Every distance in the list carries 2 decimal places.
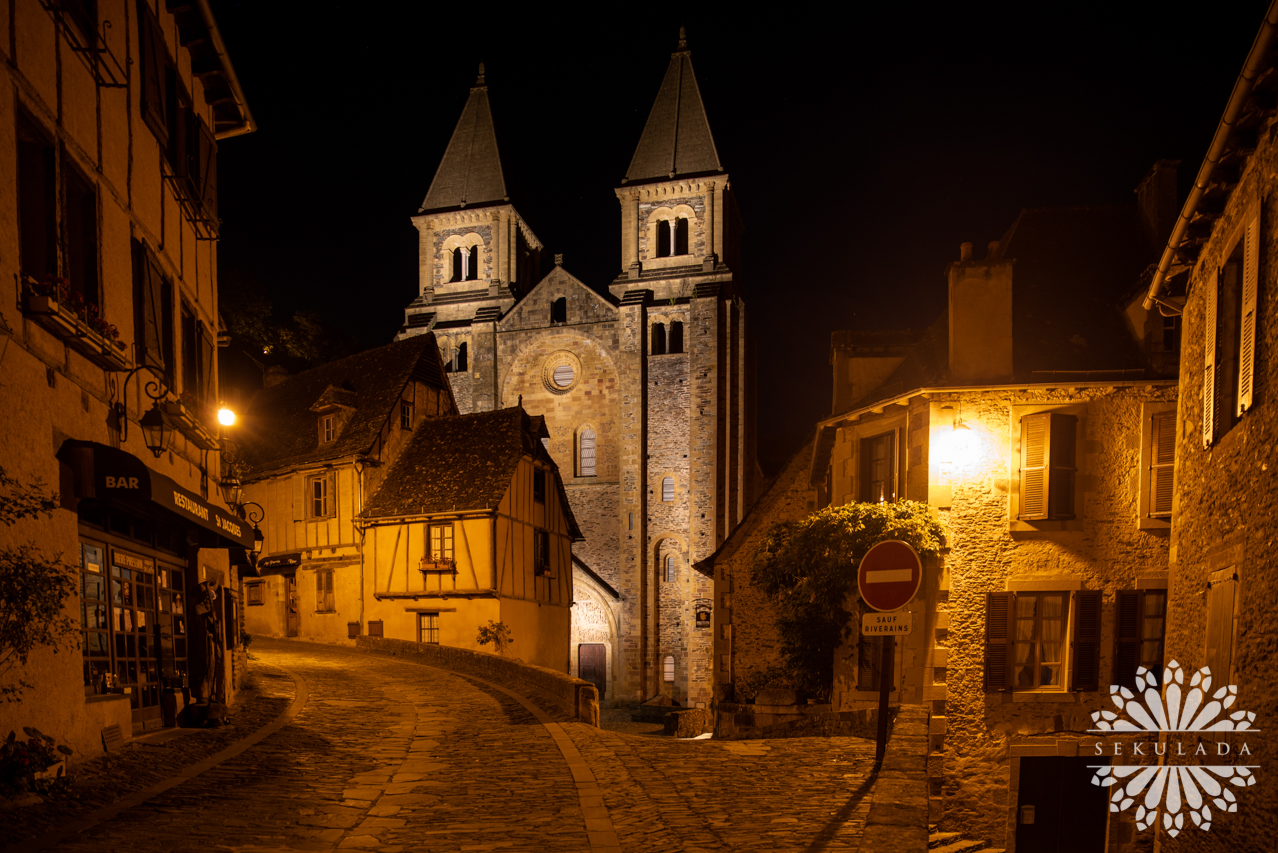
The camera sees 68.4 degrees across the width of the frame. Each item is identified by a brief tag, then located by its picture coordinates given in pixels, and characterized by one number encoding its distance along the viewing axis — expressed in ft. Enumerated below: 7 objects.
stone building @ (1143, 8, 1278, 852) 22.41
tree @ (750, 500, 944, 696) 46.03
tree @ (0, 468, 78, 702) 20.03
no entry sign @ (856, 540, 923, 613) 25.67
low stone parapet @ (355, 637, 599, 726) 41.52
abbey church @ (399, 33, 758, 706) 134.31
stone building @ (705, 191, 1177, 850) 45.03
